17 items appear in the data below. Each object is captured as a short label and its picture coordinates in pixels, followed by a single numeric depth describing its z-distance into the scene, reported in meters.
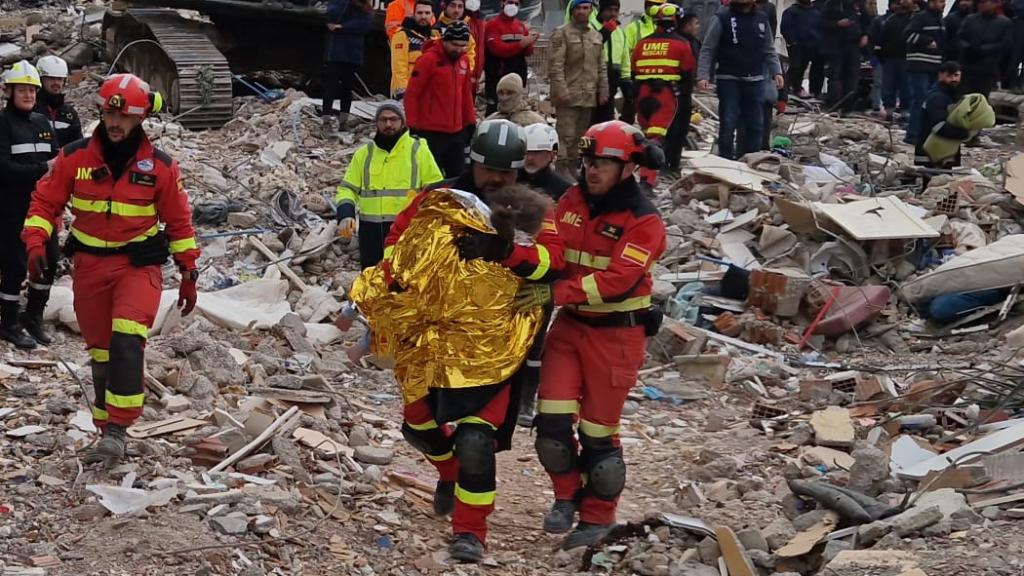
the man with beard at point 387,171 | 10.27
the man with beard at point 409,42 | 15.25
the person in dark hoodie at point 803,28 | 21.19
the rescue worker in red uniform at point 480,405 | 6.30
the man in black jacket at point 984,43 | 18.62
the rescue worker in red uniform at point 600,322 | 6.58
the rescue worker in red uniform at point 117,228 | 7.09
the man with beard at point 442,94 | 12.69
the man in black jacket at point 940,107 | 15.28
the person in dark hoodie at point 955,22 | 18.96
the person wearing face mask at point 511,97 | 12.79
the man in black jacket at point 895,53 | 19.80
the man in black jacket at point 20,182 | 9.63
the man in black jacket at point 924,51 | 18.97
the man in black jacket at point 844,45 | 20.80
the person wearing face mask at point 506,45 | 16.42
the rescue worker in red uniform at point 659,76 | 14.55
